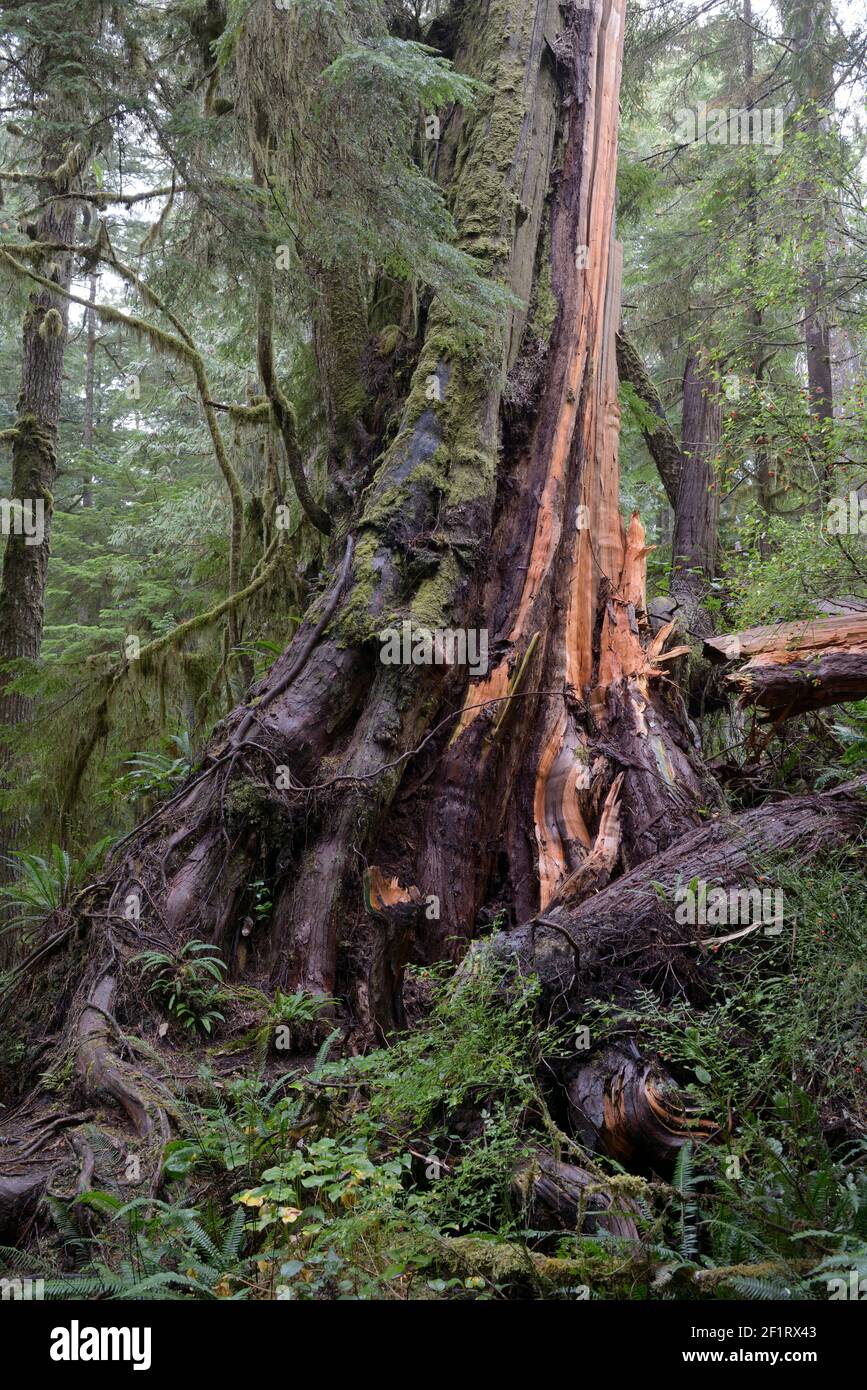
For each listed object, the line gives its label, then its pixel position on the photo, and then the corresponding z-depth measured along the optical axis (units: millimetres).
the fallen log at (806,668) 5578
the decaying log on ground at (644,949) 3637
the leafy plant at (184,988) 4348
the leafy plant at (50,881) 6484
